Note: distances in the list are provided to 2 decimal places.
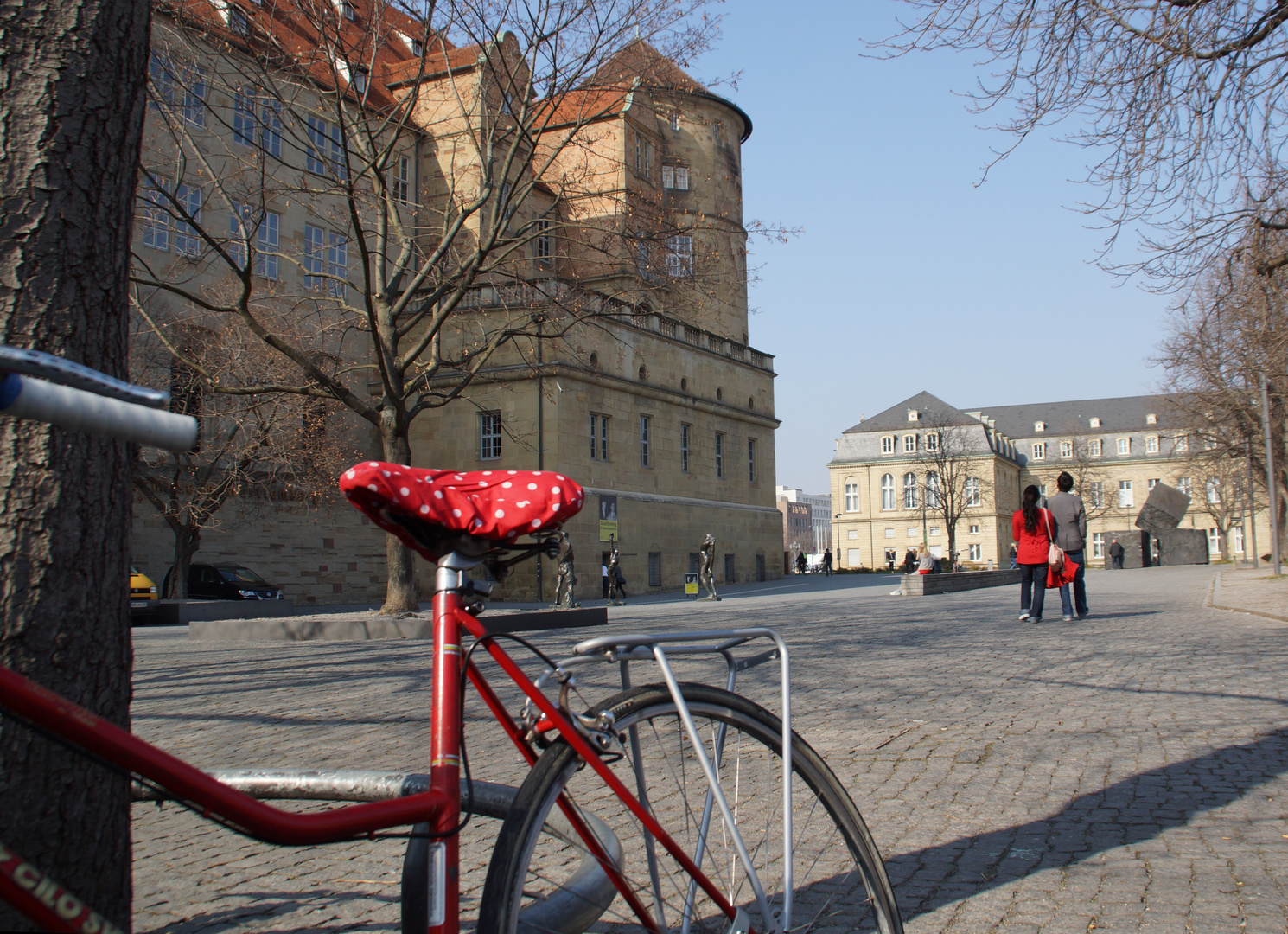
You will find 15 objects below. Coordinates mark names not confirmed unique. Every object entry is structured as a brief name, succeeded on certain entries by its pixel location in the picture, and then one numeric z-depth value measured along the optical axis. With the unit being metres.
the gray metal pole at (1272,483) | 27.33
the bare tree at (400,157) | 15.95
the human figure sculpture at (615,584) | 30.76
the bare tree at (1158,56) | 8.95
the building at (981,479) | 91.50
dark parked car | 28.70
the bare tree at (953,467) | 74.12
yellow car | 24.17
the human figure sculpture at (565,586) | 28.44
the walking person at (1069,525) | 14.38
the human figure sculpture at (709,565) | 30.73
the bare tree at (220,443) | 24.50
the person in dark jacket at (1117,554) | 52.63
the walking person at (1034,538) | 14.03
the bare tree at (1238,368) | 13.40
